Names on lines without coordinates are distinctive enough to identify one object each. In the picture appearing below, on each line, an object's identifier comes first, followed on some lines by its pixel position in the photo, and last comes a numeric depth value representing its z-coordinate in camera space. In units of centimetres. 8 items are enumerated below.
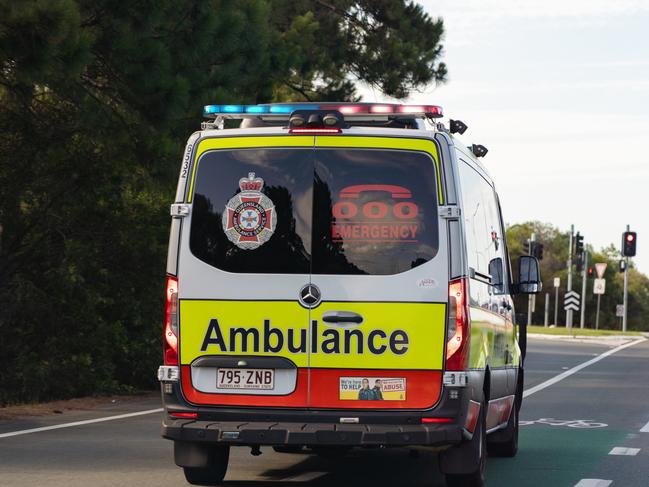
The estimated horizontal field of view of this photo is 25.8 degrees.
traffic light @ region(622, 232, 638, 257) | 6594
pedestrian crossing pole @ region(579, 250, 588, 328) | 7789
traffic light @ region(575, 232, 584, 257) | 7431
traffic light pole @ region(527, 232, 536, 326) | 5956
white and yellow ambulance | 920
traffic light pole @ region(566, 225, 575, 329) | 6787
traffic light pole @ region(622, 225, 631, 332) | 7902
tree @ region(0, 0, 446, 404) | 1734
